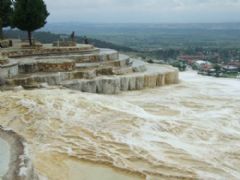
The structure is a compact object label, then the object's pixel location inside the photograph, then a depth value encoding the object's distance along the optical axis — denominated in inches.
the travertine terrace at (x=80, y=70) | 460.5
